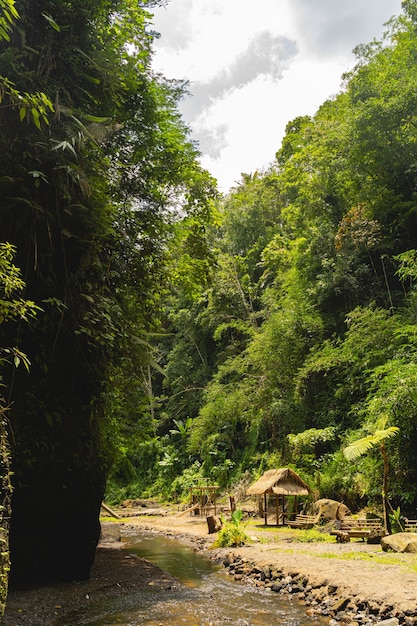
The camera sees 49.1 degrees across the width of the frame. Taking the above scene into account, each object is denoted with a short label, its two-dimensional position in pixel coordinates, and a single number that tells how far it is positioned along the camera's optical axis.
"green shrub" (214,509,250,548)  12.70
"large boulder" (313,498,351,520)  14.16
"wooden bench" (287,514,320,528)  14.63
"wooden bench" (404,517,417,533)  10.98
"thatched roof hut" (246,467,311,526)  15.62
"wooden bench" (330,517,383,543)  11.70
